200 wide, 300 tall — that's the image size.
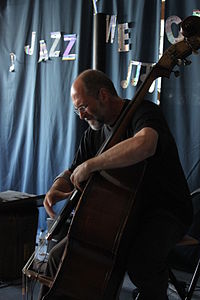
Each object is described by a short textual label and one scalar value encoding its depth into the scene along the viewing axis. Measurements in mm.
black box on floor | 3293
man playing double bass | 2407
